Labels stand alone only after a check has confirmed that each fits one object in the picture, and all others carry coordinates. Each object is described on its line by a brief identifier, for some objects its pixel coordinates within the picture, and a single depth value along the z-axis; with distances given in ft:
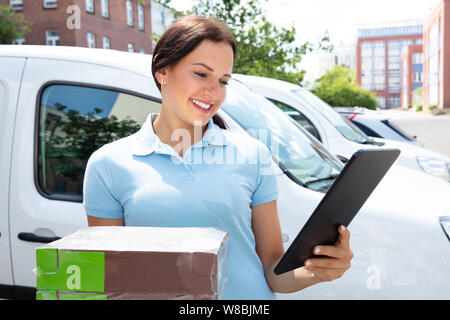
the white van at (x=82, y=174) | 7.28
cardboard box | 3.42
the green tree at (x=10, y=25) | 82.23
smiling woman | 4.98
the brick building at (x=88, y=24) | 82.58
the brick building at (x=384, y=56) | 429.79
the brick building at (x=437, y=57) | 193.77
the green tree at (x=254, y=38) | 36.09
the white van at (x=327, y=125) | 15.79
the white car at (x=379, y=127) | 23.53
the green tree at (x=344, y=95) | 91.75
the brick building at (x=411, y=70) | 345.72
